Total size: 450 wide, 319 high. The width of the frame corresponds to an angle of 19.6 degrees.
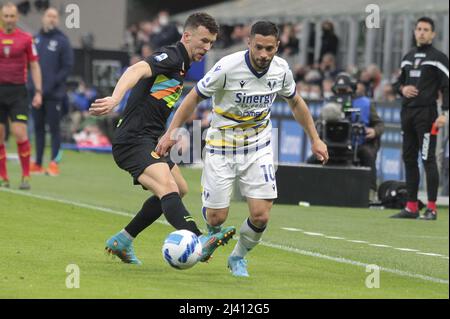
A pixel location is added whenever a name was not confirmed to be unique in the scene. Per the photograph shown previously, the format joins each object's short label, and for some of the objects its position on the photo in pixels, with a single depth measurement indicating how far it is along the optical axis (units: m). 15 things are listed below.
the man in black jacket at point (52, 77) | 21.00
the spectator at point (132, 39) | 39.00
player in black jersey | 10.09
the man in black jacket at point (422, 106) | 16.25
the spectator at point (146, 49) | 30.86
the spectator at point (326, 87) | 23.92
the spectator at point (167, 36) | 30.05
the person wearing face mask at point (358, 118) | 18.56
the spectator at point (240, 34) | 30.96
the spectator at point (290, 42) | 28.97
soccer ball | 9.35
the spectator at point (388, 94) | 23.25
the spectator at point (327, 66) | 26.14
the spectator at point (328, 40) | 26.67
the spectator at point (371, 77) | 21.03
